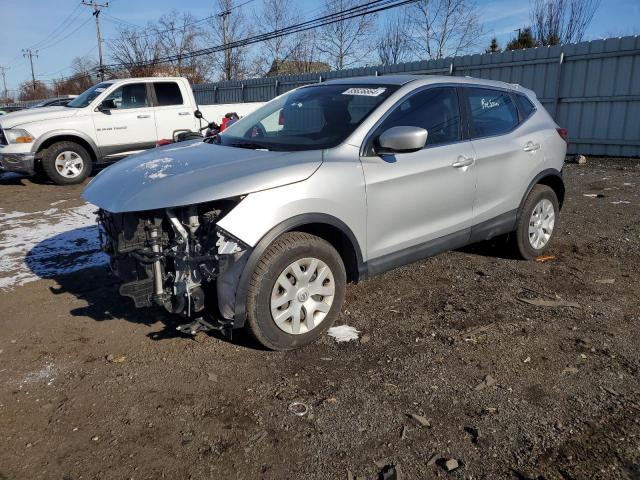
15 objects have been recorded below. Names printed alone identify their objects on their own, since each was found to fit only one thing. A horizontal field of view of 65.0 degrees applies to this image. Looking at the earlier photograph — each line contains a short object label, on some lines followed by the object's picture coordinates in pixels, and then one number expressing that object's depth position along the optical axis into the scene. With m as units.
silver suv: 3.04
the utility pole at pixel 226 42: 40.31
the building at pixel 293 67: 40.50
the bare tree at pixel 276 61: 40.50
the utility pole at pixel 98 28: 44.56
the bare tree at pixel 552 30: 26.86
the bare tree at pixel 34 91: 79.44
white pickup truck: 9.16
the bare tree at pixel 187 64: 42.94
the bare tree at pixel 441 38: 33.53
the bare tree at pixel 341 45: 37.03
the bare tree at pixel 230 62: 40.76
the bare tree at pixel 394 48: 34.03
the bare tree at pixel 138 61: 41.91
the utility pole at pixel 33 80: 81.31
